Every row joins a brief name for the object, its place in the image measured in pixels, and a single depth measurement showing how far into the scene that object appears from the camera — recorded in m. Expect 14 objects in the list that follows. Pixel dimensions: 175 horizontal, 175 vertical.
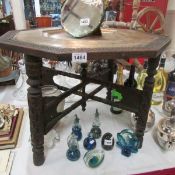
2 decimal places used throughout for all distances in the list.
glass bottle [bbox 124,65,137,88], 1.00
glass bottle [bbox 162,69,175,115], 0.99
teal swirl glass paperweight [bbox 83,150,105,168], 0.74
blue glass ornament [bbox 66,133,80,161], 0.76
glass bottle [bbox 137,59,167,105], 1.16
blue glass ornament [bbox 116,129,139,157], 0.80
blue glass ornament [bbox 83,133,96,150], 0.81
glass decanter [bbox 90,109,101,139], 0.88
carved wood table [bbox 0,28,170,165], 0.57
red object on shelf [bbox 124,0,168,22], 1.62
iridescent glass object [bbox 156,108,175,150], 0.79
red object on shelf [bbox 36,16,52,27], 1.55
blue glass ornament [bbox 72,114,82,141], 0.86
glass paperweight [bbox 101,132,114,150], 0.81
